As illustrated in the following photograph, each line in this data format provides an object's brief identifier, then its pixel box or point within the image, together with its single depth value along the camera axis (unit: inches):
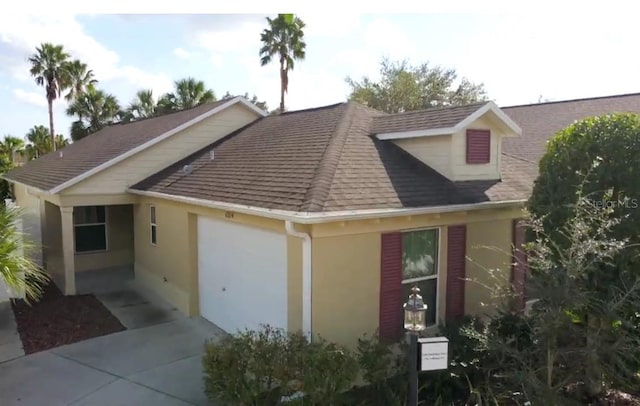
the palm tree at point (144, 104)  1214.9
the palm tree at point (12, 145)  1539.1
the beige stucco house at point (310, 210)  288.4
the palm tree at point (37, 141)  1627.7
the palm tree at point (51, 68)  1427.2
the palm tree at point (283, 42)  1381.6
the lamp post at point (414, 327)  198.2
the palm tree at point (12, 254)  260.8
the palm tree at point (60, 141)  1687.9
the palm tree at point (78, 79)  1483.8
